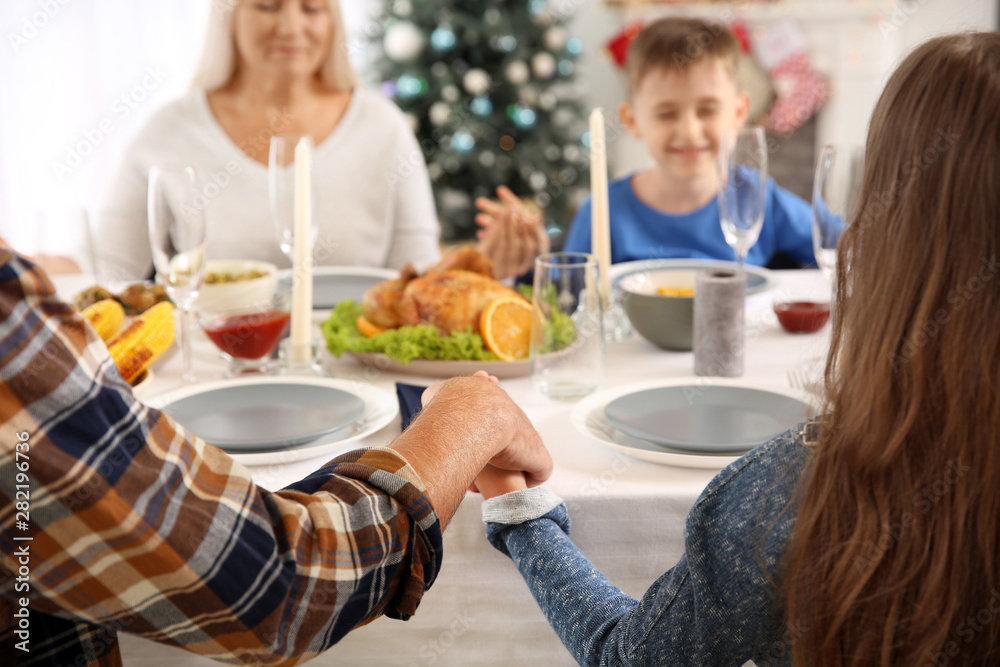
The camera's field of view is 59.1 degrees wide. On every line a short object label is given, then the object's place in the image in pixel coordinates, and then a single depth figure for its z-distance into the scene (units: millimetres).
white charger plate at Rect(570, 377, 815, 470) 974
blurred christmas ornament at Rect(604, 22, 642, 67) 5004
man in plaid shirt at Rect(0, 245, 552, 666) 600
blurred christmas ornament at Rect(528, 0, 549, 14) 4449
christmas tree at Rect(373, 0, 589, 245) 4383
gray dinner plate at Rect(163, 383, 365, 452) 1034
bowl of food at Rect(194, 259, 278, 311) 1520
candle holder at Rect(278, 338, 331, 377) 1341
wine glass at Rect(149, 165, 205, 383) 1270
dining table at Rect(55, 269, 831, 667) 957
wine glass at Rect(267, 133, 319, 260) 1404
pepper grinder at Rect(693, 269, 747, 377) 1269
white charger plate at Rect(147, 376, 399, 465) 1011
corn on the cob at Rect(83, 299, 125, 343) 1294
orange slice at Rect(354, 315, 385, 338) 1386
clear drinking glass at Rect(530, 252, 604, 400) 1196
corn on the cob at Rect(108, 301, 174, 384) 1210
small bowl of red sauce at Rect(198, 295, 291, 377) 1307
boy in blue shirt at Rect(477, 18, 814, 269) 2285
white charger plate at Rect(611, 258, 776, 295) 1728
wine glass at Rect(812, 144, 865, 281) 1388
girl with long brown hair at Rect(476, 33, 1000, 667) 632
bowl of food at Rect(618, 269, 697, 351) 1374
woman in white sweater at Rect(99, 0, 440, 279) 2391
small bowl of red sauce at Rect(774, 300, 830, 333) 1477
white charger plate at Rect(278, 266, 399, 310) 1721
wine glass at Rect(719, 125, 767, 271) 1422
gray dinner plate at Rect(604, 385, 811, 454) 1000
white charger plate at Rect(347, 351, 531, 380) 1279
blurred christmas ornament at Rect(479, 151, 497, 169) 4488
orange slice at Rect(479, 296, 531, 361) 1309
